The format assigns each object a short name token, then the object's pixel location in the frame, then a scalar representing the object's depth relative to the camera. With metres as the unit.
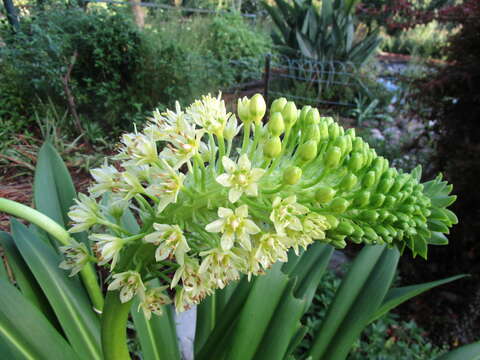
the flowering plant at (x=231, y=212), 0.21
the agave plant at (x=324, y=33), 1.91
